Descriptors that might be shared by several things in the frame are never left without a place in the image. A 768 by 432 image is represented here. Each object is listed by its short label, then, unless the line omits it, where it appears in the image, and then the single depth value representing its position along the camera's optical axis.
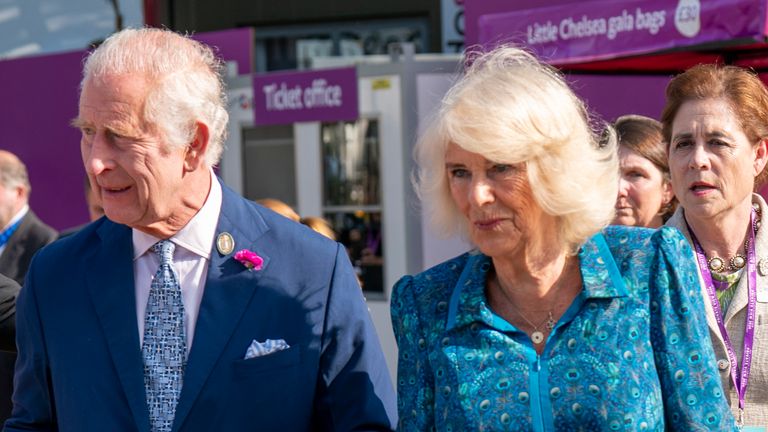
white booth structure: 8.64
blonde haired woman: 2.32
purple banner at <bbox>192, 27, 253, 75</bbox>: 9.59
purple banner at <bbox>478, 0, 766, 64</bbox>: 5.18
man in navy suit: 2.62
